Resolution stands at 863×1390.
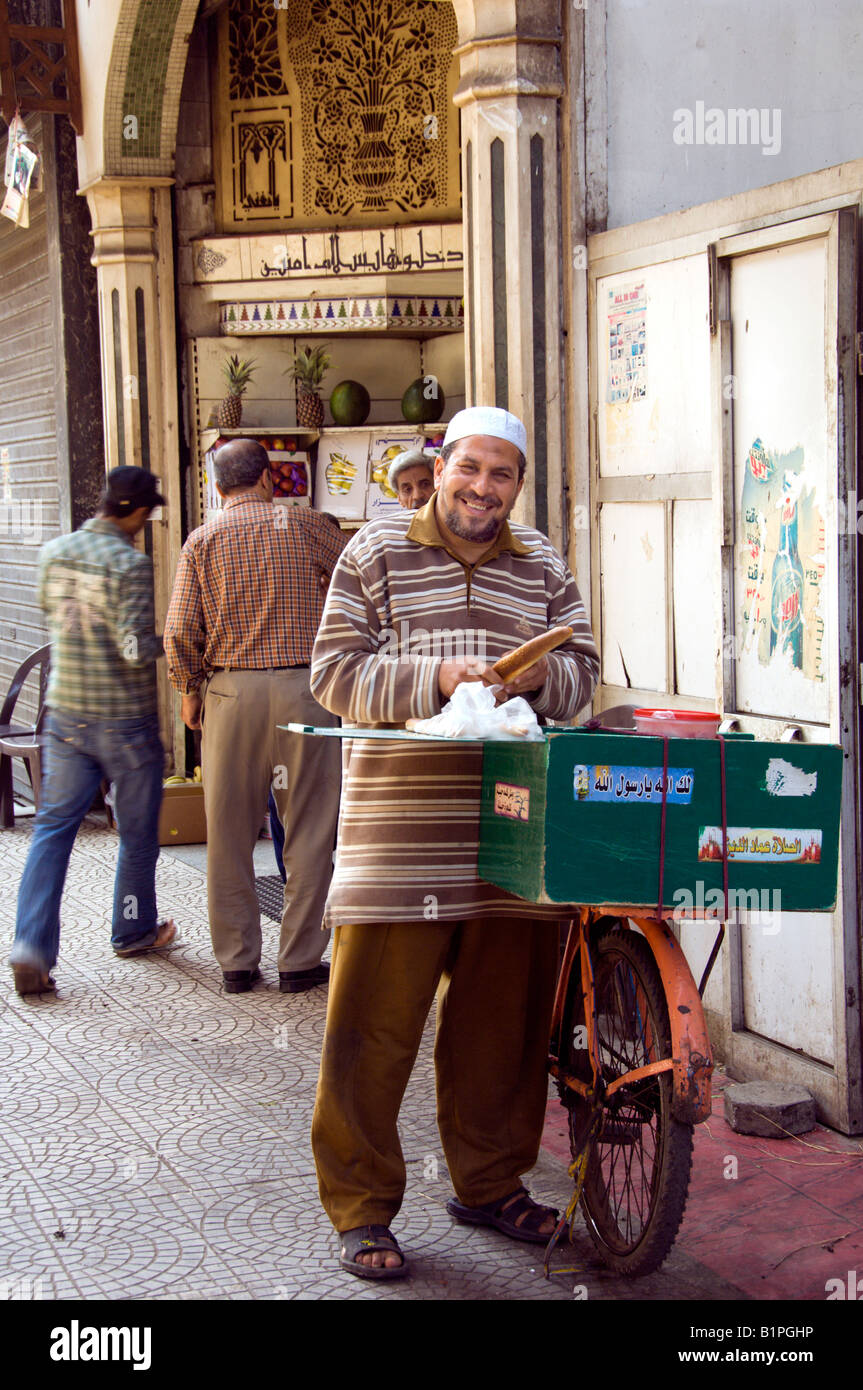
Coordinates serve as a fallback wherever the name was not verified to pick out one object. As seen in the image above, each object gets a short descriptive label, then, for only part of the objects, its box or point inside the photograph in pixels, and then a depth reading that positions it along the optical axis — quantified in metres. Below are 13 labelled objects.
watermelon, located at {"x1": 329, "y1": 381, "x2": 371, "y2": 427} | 8.34
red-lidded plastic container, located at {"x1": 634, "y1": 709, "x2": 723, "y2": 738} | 2.99
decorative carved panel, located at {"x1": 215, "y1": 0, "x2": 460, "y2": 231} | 8.09
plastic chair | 8.38
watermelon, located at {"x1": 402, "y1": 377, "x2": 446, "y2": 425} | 8.23
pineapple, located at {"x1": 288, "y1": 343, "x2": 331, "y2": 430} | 8.39
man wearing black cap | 5.59
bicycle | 3.00
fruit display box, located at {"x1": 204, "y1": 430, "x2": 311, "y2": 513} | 8.32
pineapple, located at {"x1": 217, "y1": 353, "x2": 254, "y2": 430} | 8.46
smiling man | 3.27
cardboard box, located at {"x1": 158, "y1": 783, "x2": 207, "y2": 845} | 7.98
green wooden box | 2.80
